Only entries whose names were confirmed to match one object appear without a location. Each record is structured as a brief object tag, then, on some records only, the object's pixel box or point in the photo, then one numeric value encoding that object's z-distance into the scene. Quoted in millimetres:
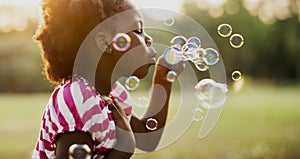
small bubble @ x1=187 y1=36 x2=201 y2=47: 2600
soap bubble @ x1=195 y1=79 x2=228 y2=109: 2670
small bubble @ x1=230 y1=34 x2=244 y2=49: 2834
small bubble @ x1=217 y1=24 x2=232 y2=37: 2775
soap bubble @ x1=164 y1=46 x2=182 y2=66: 2285
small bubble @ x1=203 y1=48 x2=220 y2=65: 2676
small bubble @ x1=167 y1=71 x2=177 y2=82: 2322
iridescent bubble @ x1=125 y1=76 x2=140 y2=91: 2439
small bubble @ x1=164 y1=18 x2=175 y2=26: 2807
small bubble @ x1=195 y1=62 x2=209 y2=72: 2622
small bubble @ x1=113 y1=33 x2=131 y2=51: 2018
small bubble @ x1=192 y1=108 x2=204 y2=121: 2658
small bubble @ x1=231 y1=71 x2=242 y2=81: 2658
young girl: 1898
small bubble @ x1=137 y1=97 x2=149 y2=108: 2593
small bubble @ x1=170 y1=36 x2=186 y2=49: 2508
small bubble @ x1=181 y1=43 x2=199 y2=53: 2514
